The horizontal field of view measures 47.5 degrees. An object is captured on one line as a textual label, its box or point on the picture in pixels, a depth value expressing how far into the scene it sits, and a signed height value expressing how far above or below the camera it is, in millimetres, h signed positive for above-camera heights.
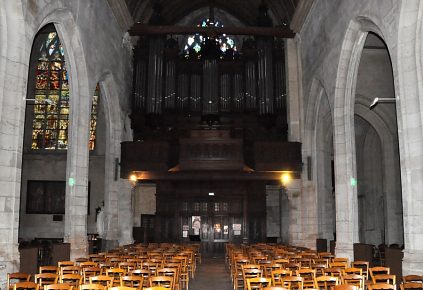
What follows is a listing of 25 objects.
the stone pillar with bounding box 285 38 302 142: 24359 +5890
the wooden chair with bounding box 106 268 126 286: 8895 -1121
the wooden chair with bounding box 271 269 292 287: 8703 -1101
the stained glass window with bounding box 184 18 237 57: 31297 +11053
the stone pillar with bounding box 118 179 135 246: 24078 -113
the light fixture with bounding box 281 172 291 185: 23531 +1653
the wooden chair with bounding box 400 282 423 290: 8172 -1262
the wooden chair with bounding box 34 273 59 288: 8614 -1166
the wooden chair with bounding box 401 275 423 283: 9008 -1243
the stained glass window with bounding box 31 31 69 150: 28625 +6802
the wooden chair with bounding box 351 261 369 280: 11422 -1585
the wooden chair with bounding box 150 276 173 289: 8336 -1170
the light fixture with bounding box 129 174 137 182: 23297 +1624
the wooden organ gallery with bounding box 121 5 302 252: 24453 +5099
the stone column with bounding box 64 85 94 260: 17031 +1294
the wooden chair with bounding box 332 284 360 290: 6902 -1086
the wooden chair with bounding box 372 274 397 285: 8709 -1187
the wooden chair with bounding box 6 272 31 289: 8922 -1209
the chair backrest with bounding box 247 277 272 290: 7891 -1143
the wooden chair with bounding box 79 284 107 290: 7180 -1128
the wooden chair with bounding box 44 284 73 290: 7211 -1137
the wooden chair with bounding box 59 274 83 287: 8547 -1167
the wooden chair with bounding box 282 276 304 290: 7919 -1131
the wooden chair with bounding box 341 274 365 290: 8567 -1194
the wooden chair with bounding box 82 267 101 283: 9719 -1280
